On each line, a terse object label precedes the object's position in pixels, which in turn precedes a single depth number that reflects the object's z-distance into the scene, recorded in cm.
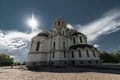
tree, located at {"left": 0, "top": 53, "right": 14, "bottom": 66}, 3898
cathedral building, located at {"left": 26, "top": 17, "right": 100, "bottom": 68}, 1883
